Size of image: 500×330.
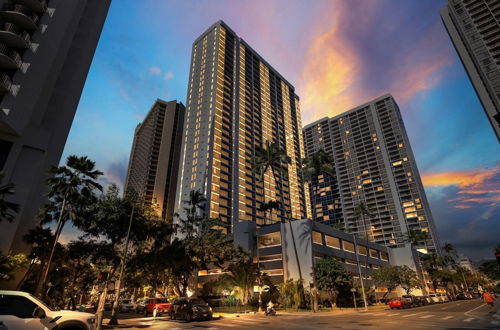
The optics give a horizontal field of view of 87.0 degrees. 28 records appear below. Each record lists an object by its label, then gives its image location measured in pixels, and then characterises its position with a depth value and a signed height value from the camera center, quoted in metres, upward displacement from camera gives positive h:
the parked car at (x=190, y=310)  22.25 -1.42
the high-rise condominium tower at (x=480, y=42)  74.62 +67.40
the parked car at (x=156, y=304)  29.67 -1.32
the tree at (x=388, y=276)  56.16 +2.33
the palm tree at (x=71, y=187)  24.58 +9.10
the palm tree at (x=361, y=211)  64.41 +17.42
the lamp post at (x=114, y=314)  20.02 -1.47
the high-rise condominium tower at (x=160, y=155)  141.88 +73.73
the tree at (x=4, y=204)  16.58 +5.41
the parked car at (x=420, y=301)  44.12 -2.12
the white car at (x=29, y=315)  6.91 -0.53
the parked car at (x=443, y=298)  65.45 -2.59
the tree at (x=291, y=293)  39.38 -0.43
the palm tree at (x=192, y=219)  49.50 +12.89
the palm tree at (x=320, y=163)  54.81 +24.29
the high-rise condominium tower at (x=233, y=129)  97.38 +66.74
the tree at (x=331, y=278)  40.53 +1.56
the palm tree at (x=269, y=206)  67.61 +19.99
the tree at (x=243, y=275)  41.38 +2.25
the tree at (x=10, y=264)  20.52 +2.35
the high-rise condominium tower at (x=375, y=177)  137.25 +60.95
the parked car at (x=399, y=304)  38.31 -2.07
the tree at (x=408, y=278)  57.04 +1.97
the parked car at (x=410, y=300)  40.39 -1.66
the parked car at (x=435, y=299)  58.25 -2.27
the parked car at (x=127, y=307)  37.88 -1.86
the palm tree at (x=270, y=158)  51.72 +23.65
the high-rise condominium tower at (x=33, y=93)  27.23 +21.76
